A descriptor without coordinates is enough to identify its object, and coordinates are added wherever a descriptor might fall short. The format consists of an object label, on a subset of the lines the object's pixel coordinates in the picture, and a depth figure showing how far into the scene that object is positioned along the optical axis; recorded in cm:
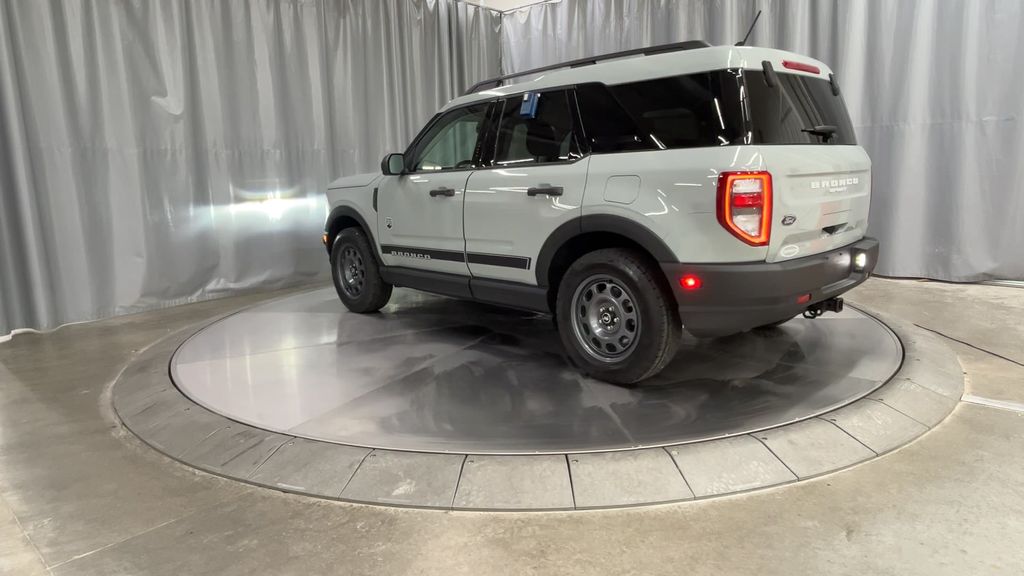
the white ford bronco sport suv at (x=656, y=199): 292
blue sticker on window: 383
